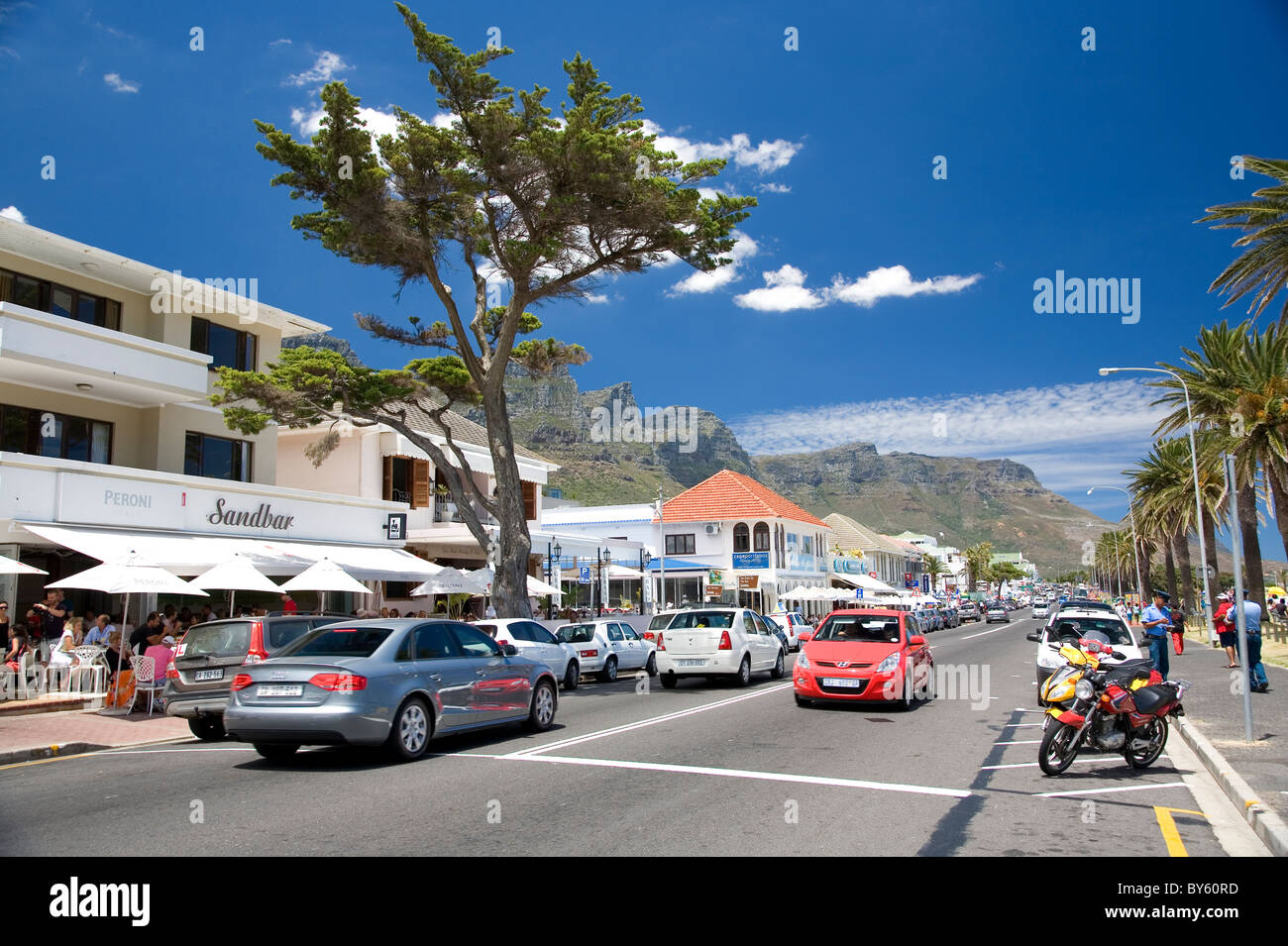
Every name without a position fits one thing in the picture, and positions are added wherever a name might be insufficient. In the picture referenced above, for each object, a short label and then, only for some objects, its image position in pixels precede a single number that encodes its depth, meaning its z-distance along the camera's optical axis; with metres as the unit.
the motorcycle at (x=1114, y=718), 9.30
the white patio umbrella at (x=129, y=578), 15.62
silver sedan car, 9.42
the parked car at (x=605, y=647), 22.03
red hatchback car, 14.51
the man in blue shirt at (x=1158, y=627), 17.55
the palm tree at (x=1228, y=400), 30.17
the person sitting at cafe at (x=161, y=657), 15.58
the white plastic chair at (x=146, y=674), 15.60
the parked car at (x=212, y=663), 13.01
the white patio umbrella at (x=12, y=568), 16.28
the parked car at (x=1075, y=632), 15.79
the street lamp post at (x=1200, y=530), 29.24
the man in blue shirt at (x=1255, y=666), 16.28
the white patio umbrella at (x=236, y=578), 17.39
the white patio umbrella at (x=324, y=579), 20.20
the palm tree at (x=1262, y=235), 21.86
